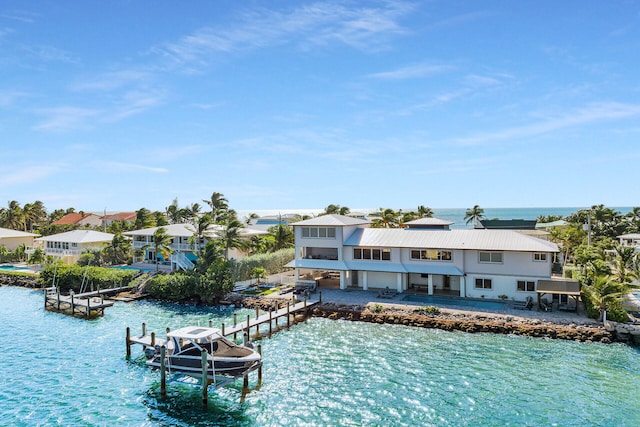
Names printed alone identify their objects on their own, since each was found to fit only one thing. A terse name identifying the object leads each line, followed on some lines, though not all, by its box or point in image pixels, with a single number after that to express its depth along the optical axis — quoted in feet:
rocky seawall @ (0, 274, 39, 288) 181.98
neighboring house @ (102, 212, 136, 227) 362.74
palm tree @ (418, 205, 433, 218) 235.15
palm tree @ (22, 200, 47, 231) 314.49
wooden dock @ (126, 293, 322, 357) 95.35
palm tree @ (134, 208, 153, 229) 240.73
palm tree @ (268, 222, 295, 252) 203.00
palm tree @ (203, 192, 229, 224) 215.92
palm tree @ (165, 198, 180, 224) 257.38
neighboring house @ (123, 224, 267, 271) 168.76
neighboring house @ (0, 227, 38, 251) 246.06
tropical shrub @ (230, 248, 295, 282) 158.10
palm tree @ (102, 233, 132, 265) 200.48
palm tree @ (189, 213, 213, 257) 160.25
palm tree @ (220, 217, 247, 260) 157.69
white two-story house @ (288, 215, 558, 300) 124.88
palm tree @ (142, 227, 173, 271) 162.30
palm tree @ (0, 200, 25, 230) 299.79
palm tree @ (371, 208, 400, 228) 208.80
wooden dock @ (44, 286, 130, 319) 134.62
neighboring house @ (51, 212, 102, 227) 361.92
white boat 77.30
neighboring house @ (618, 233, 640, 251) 202.67
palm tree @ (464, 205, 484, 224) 276.08
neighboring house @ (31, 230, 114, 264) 207.41
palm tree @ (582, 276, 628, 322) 102.78
